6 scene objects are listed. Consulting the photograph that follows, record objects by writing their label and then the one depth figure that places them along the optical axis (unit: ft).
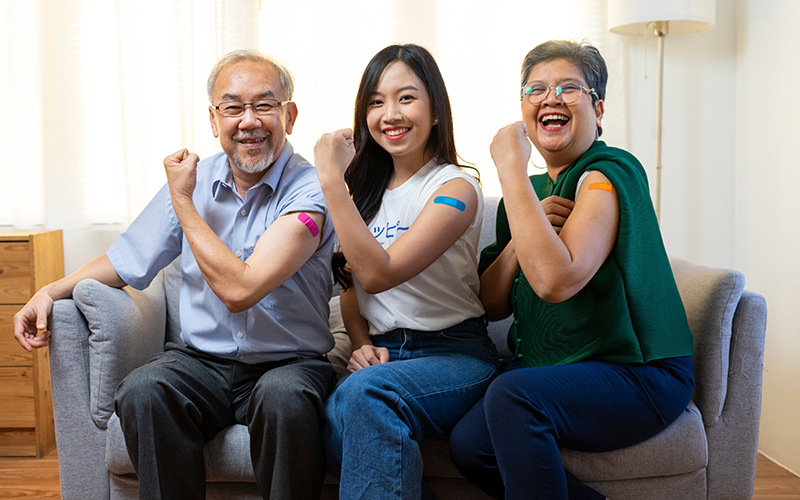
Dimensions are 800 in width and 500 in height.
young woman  3.92
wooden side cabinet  7.36
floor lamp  7.22
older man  4.28
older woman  3.80
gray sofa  4.38
